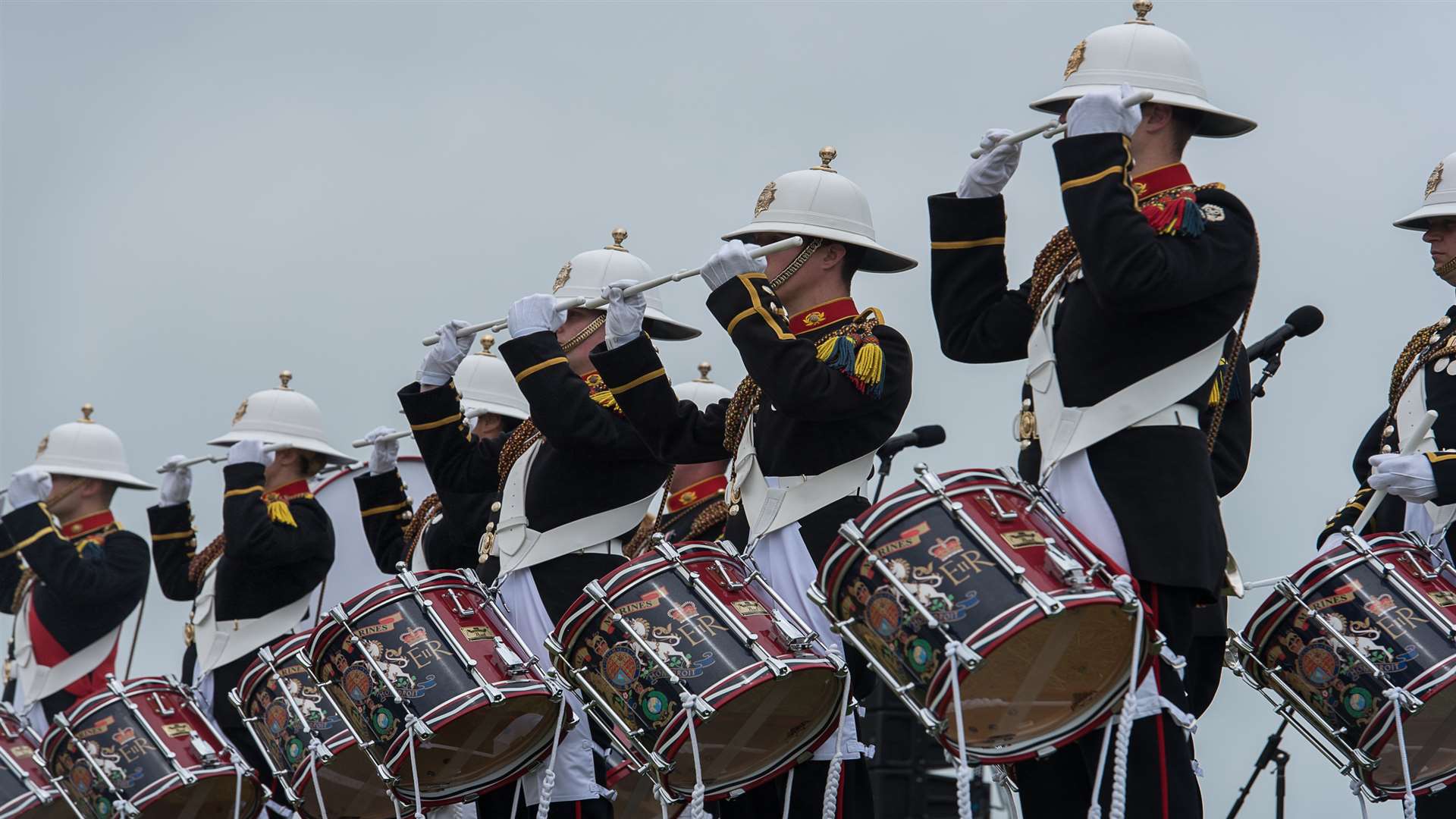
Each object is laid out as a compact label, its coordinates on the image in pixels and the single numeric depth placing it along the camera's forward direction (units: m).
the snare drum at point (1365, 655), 8.85
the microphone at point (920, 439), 12.45
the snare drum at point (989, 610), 7.77
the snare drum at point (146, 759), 14.02
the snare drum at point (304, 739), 12.61
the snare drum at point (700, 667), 9.68
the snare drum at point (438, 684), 11.07
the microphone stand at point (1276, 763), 12.94
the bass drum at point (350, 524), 17.81
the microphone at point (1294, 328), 11.07
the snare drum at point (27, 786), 15.29
